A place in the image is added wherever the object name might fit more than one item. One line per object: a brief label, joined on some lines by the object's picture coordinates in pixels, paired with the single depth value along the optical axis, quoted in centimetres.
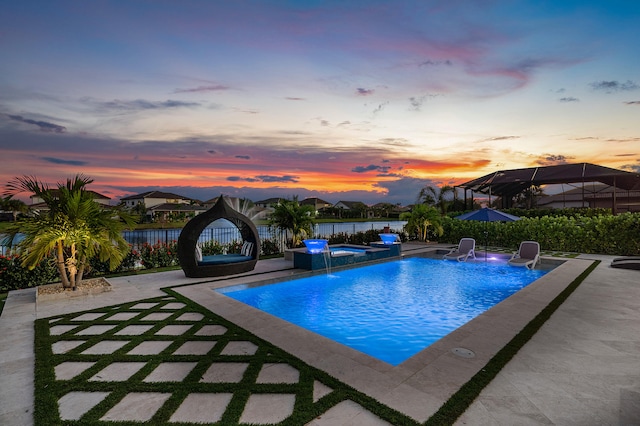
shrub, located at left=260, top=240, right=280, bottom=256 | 1365
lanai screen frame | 1853
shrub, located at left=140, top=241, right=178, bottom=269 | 1047
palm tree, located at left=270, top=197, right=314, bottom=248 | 1357
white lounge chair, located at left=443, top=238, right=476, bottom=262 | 1278
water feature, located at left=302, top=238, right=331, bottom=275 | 1040
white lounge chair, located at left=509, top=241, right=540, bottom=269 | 1085
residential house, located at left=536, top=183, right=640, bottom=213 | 2964
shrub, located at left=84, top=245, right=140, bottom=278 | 912
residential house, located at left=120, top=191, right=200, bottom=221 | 4553
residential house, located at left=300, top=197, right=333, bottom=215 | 8809
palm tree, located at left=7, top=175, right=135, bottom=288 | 660
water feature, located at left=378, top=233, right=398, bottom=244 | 1477
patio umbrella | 1193
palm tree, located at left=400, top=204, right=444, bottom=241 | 1727
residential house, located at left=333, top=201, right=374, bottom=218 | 6763
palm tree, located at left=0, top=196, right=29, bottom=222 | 687
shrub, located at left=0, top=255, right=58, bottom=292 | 779
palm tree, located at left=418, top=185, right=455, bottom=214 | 2618
